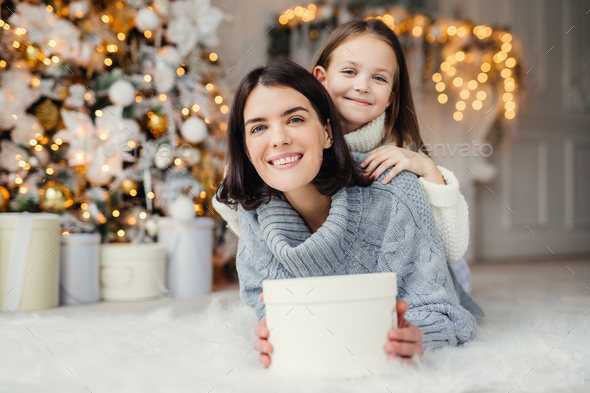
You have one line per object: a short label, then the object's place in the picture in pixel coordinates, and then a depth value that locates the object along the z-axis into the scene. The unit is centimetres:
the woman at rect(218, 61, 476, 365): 91
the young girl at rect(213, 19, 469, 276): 107
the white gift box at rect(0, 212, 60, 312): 152
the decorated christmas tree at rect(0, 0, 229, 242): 178
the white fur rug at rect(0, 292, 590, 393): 68
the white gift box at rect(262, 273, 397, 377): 64
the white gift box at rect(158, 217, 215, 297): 188
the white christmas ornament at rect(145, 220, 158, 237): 197
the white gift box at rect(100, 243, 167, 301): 177
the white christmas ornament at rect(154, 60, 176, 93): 199
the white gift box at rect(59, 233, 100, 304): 168
